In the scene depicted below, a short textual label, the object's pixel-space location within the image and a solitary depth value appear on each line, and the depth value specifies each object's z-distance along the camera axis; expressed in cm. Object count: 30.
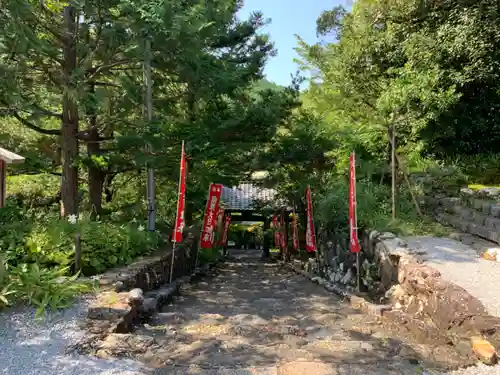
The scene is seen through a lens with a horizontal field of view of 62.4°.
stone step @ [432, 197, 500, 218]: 774
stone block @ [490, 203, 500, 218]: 757
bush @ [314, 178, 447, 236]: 851
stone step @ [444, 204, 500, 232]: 749
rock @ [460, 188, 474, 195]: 884
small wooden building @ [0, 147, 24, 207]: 640
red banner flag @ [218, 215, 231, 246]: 1807
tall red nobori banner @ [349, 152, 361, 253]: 719
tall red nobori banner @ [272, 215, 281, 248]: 1839
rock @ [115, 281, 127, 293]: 552
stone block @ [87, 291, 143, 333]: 435
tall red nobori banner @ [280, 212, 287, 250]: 1719
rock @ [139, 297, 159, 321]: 532
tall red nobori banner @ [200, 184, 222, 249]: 1038
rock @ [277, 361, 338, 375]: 303
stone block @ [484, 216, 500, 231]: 734
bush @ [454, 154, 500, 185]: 945
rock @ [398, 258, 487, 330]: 426
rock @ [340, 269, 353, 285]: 918
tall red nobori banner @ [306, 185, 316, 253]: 1103
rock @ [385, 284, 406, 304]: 614
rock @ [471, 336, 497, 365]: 342
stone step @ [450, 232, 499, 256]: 711
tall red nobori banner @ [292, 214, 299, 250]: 1426
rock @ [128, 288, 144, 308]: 489
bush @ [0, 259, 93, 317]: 462
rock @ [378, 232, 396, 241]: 783
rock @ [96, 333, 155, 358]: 361
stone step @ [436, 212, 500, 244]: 740
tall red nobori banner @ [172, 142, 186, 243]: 782
